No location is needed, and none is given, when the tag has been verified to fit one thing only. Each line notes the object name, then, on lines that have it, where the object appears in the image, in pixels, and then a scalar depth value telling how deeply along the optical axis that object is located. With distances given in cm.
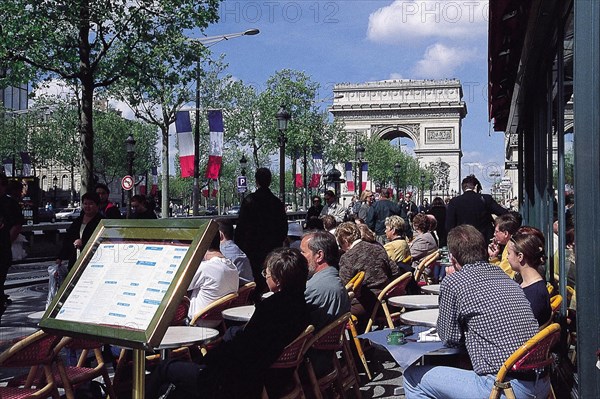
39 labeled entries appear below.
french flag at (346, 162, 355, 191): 4003
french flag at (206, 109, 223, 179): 1969
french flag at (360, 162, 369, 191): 4363
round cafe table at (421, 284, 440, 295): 800
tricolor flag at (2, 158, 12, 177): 4081
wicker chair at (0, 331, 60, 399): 413
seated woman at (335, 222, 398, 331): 757
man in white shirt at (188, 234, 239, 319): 638
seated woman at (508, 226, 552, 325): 486
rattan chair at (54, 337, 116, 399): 438
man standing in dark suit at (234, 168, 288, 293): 902
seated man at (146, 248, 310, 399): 424
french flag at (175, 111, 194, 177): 1733
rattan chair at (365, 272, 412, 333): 721
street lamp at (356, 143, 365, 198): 3869
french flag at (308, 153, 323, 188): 4022
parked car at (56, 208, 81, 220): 5848
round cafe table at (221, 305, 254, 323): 582
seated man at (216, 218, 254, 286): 775
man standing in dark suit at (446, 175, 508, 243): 1095
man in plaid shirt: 409
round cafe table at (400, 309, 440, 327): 556
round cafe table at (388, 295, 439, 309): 674
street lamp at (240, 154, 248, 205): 4403
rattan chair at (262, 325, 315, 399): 444
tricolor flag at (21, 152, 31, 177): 3762
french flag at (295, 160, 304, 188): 4144
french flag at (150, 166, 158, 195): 4644
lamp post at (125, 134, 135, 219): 3219
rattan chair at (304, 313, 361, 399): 485
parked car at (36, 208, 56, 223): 5000
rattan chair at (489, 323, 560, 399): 392
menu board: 330
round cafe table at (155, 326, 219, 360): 452
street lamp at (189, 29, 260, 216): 2485
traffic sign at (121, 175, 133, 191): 3448
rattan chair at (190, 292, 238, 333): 605
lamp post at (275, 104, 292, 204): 2189
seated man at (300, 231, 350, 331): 541
